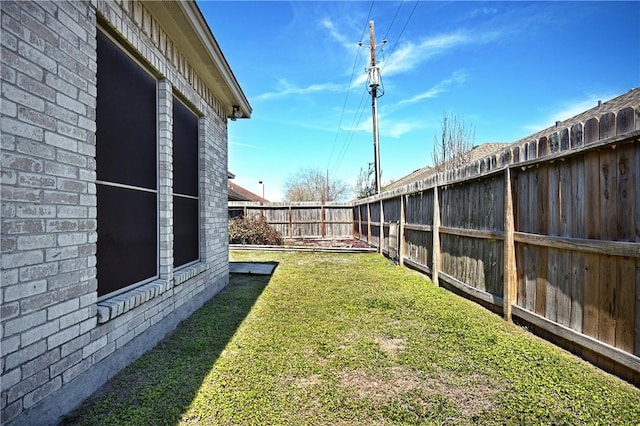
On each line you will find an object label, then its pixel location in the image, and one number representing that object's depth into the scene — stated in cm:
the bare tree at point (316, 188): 3703
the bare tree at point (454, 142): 1305
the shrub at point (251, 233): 1333
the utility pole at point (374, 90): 1320
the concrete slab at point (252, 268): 723
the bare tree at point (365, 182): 2315
